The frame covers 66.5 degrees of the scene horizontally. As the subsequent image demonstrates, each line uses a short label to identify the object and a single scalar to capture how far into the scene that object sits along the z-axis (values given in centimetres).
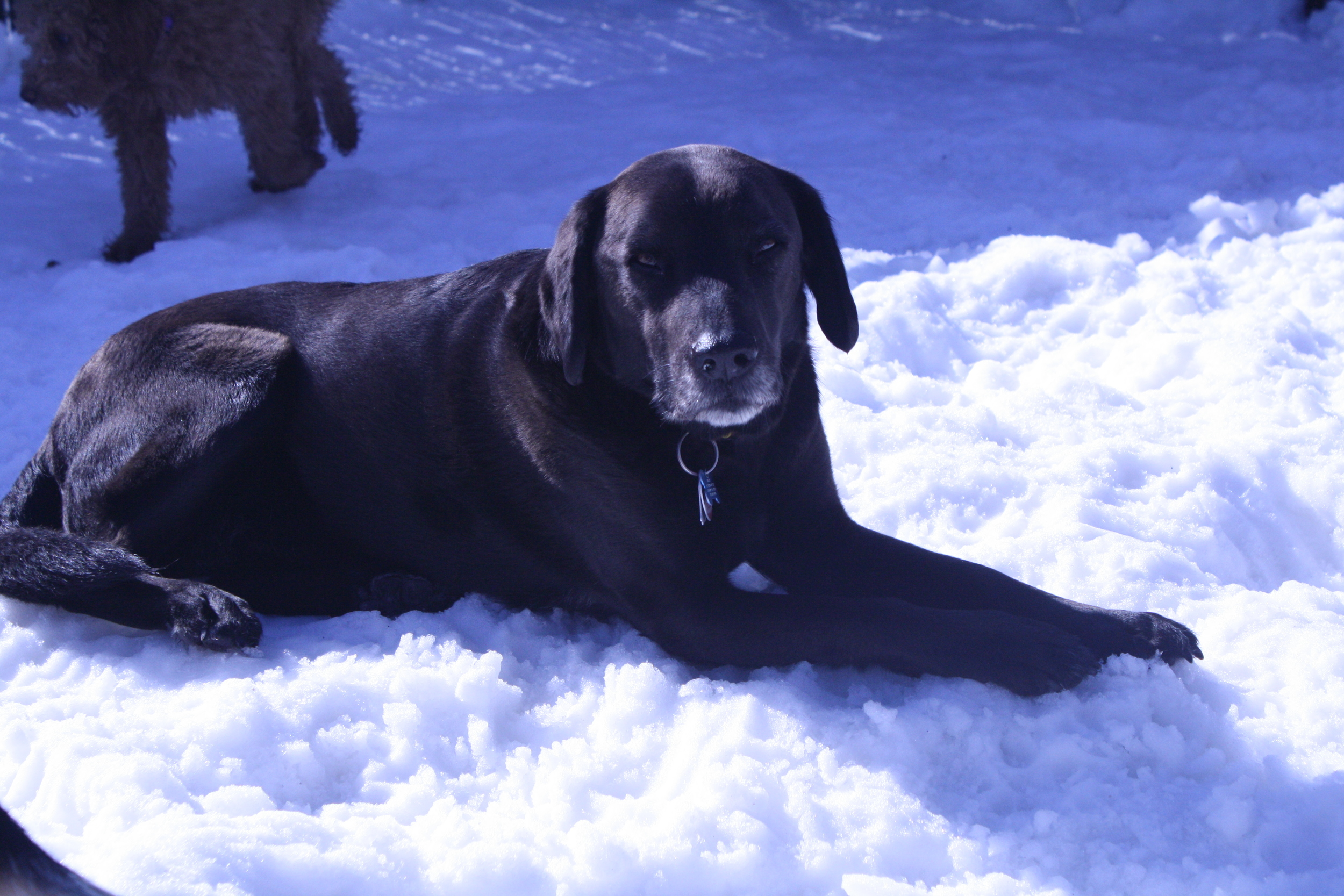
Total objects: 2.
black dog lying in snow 228
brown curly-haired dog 460
